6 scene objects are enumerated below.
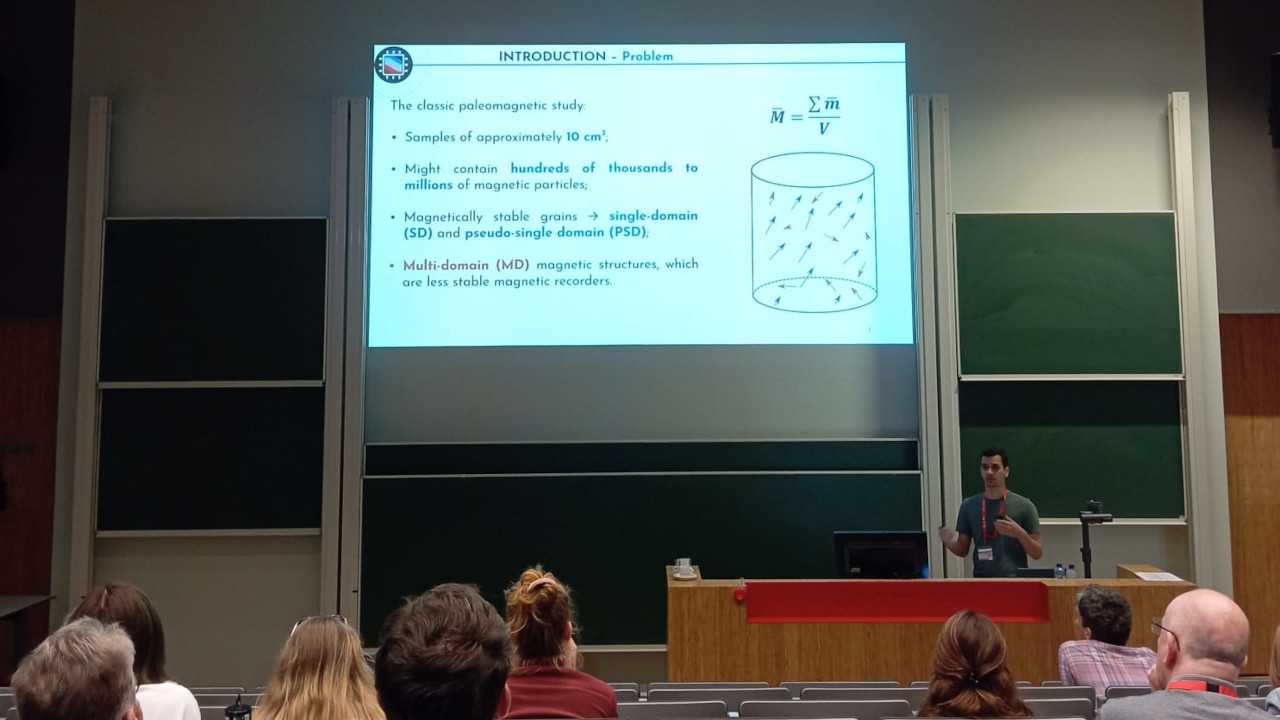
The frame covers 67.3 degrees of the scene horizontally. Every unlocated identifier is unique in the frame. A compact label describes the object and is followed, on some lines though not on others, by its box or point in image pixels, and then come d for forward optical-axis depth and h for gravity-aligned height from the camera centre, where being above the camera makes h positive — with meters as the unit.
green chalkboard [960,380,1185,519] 5.75 -0.05
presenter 5.09 -0.50
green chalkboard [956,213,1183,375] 5.78 +0.83
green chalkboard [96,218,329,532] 5.68 +0.31
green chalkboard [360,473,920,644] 5.67 -0.56
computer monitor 4.50 -0.58
